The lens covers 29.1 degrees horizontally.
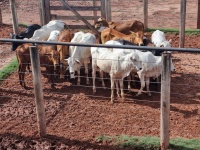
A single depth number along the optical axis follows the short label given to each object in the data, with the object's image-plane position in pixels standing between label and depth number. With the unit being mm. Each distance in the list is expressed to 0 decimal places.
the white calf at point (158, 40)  11301
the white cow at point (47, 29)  12500
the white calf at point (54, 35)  11900
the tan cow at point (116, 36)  11758
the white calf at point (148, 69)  9742
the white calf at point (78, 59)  10516
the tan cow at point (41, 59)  10555
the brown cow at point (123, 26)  13555
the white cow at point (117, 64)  9539
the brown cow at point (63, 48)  10891
